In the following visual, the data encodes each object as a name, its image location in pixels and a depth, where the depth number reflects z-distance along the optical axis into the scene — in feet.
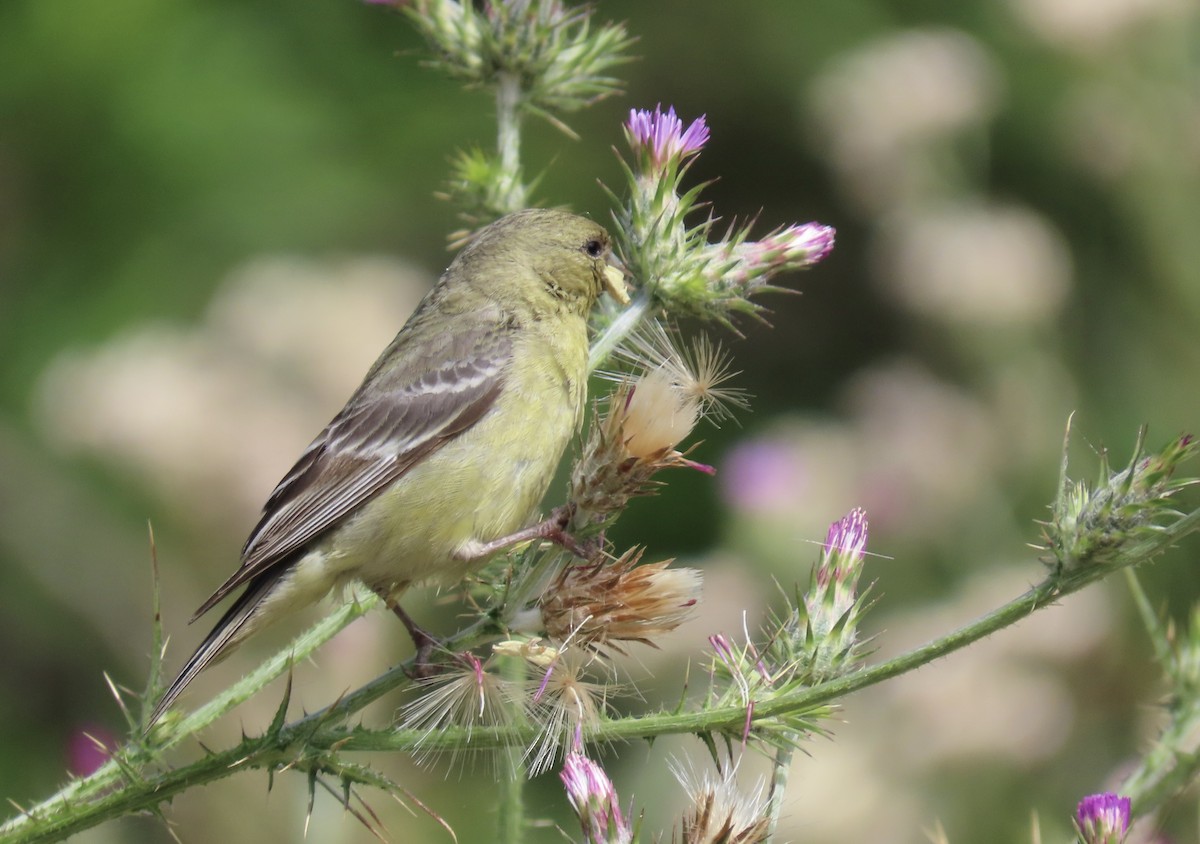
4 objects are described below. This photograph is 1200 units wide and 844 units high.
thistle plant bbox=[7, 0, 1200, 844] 16.51
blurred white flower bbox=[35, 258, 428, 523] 37.65
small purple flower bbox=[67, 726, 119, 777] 23.73
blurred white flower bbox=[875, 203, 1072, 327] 41.98
